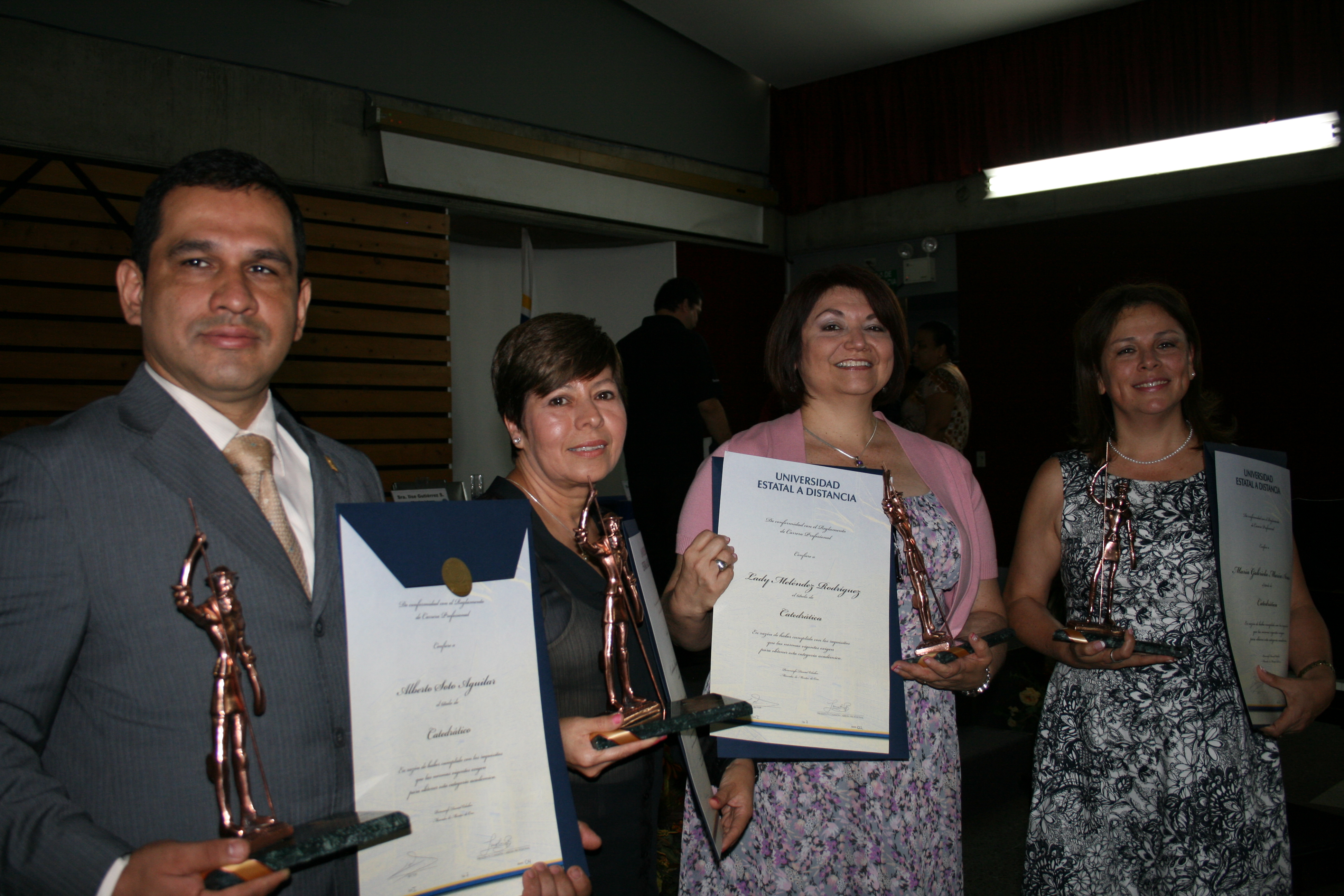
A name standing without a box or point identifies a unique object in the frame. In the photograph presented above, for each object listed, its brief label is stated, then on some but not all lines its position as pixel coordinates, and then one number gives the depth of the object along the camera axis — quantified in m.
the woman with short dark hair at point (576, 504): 1.41
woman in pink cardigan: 1.68
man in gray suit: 0.94
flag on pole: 7.07
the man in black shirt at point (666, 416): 5.17
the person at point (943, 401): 5.44
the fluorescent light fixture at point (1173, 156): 5.94
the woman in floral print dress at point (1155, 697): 1.83
